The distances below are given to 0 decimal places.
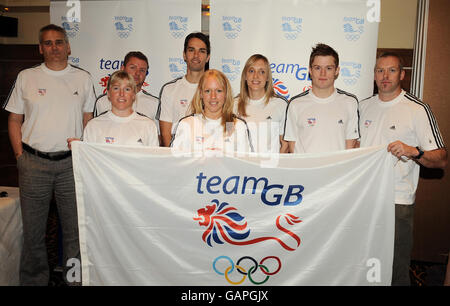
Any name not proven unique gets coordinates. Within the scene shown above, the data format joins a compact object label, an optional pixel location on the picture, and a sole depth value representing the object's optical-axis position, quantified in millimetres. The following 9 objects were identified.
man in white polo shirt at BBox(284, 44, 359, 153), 3332
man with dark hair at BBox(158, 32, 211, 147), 4012
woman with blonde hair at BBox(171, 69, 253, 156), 3064
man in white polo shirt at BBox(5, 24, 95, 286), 3342
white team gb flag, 2834
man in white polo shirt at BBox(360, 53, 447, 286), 3162
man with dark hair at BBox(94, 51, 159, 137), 4090
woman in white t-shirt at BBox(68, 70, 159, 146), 3133
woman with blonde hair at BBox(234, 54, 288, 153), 3518
